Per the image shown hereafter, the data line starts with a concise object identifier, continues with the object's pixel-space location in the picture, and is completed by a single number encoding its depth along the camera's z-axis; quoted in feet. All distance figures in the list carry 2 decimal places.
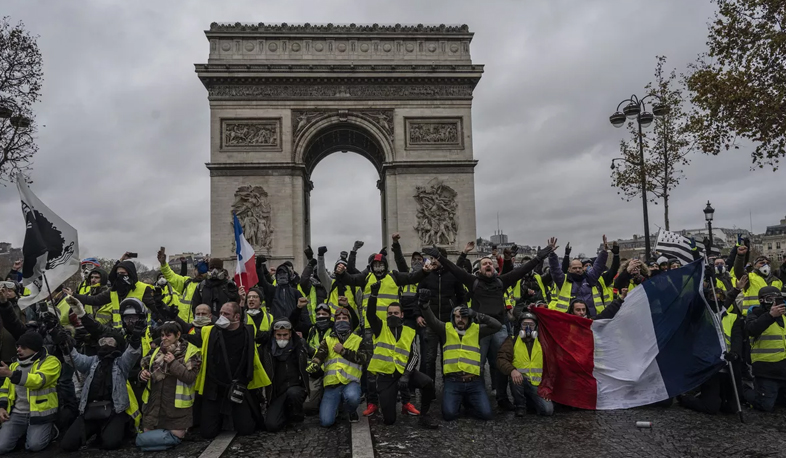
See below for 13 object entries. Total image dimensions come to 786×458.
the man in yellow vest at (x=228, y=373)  20.45
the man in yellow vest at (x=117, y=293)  26.00
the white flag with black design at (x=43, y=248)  21.07
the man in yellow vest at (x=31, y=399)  19.49
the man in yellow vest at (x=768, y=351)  22.52
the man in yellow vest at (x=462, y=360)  21.94
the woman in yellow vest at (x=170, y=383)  19.95
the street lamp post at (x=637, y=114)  46.06
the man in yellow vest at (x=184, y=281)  29.13
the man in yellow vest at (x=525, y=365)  22.45
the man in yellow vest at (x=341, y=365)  21.76
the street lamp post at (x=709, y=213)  55.98
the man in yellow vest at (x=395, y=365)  21.74
